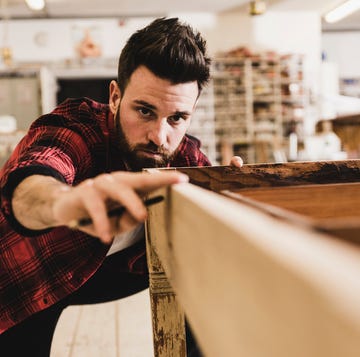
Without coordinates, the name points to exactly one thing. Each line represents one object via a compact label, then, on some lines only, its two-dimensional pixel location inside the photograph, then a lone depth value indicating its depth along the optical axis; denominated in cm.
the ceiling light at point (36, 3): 603
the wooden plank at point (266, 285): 21
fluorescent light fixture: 703
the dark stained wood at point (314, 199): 76
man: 120
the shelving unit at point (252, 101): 789
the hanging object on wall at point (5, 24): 765
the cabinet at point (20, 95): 783
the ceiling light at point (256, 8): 559
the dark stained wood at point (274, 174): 110
